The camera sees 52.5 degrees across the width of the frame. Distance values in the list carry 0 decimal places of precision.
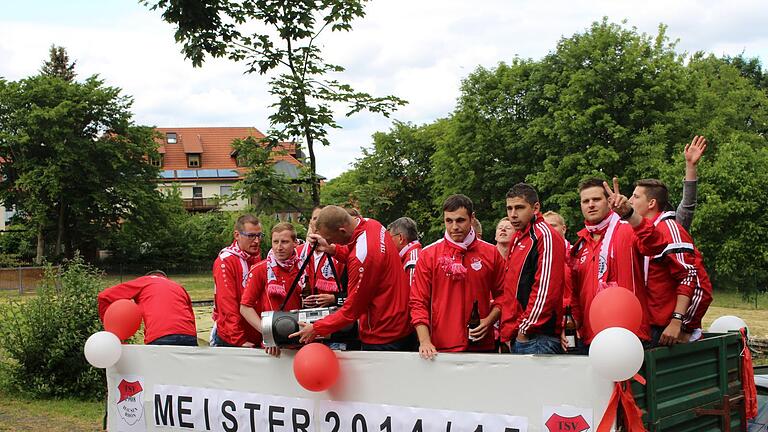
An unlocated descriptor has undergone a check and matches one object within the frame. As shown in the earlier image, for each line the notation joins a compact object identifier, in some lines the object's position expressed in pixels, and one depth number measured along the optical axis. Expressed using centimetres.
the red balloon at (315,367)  532
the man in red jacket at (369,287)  542
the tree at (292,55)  782
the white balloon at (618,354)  407
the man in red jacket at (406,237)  720
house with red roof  8025
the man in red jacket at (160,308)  730
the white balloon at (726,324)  607
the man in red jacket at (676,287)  489
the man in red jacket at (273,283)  627
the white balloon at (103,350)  680
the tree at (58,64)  6544
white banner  457
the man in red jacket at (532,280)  494
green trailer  443
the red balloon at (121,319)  715
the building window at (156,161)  5588
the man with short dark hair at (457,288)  531
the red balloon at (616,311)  431
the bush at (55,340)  1112
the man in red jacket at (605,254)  487
